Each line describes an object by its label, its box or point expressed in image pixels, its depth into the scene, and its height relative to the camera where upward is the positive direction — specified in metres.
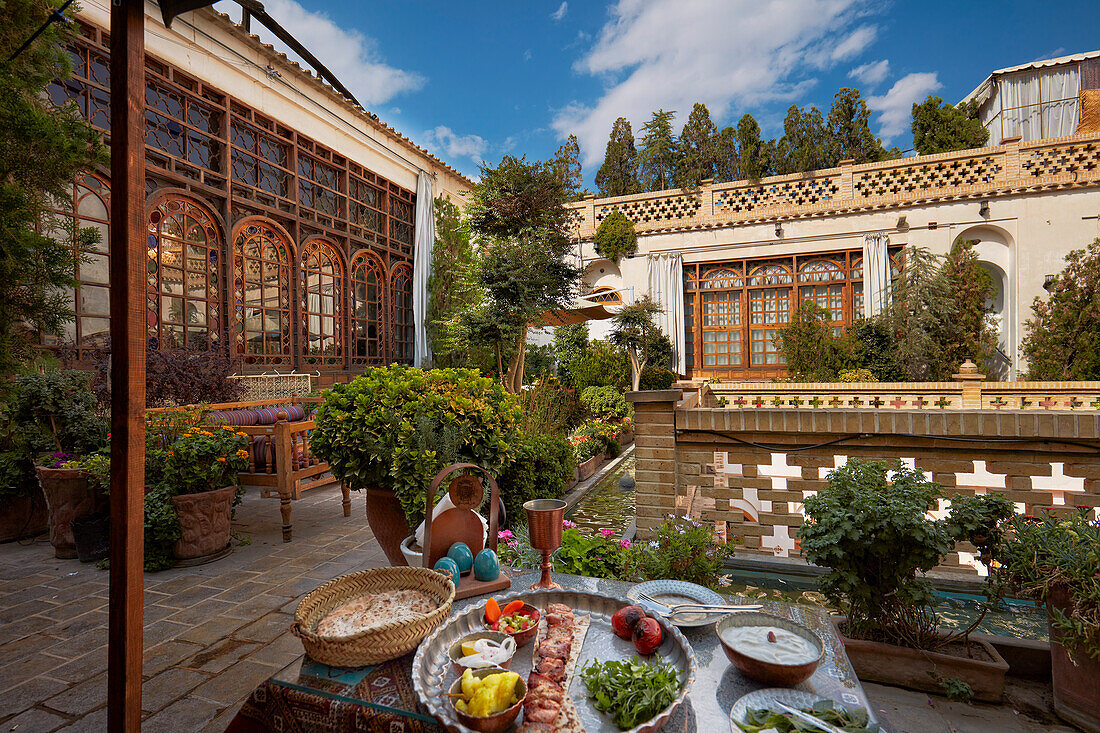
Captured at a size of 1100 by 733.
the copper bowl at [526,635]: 1.28 -0.70
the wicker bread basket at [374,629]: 1.19 -0.67
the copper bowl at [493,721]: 0.95 -0.69
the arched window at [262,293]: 7.89 +1.29
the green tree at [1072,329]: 7.99 +0.56
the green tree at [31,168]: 2.66 +1.16
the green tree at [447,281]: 11.95 +2.16
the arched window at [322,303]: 9.09 +1.27
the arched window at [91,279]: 5.75 +1.13
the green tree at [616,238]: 13.12 +3.45
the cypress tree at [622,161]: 16.48 +6.95
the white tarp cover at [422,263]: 11.80 +2.56
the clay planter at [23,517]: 4.29 -1.29
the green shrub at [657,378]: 11.87 -0.28
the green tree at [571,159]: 16.36 +7.15
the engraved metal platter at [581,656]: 1.01 -0.72
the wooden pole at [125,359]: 1.29 +0.03
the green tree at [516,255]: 8.39 +1.93
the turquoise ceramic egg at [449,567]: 1.63 -0.66
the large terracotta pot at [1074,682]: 1.83 -1.23
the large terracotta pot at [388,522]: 3.07 -0.97
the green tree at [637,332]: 12.09 +0.86
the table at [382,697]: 1.03 -0.74
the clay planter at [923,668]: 2.05 -1.31
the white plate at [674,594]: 1.48 -0.76
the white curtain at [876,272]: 11.26 +2.13
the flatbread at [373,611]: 1.31 -0.70
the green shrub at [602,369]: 11.96 -0.06
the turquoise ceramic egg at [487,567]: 1.67 -0.68
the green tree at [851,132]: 12.73 +6.11
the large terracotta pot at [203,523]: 3.68 -1.17
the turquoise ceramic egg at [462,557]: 1.71 -0.66
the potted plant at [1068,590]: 1.78 -0.87
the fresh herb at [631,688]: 0.99 -0.69
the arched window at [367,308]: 10.27 +1.32
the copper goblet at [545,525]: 1.58 -0.51
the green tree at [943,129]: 11.31 +5.47
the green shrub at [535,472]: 3.89 -0.90
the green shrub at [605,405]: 9.83 -0.77
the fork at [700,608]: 1.45 -0.72
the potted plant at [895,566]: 2.05 -0.89
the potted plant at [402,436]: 2.93 -0.43
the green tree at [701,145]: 14.39 +6.53
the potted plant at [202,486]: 3.66 -0.90
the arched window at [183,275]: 6.59 +1.36
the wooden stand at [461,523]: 1.70 -0.57
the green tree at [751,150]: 12.60 +5.62
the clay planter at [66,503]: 3.82 -1.03
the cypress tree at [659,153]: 15.38 +6.78
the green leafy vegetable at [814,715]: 0.94 -0.70
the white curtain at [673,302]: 12.80 +1.67
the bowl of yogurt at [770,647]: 1.12 -0.70
